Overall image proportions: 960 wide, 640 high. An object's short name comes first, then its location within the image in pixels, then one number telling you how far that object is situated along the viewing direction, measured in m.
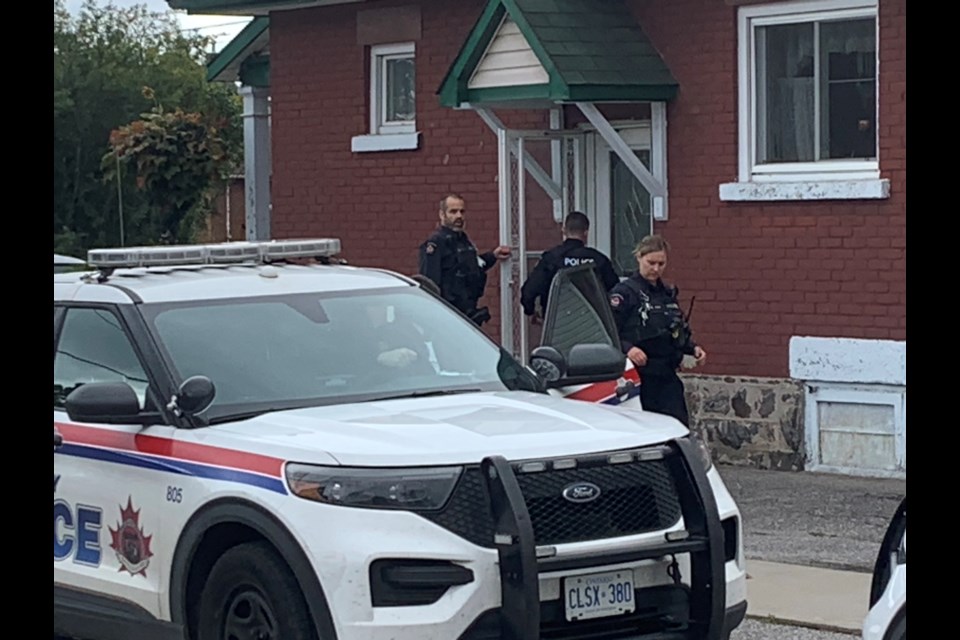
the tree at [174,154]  25.61
